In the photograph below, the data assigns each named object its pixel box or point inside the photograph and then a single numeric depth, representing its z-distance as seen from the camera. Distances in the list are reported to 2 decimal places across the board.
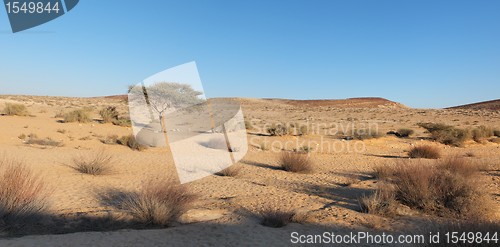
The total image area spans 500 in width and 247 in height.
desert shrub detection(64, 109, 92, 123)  24.39
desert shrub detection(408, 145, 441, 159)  16.09
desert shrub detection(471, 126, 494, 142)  24.00
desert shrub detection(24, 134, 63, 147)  15.70
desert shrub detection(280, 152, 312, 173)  12.53
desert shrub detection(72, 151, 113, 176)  10.66
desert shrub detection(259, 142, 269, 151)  18.32
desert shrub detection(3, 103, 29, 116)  25.50
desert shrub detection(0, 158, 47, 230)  5.76
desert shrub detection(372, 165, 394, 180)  11.09
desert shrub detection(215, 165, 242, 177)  11.77
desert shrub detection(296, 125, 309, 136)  24.88
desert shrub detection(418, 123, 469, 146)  21.98
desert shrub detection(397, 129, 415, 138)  25.17
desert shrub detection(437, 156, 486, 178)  9.88
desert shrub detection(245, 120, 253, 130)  28.55
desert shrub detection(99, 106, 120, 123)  25.96
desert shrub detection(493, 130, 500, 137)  26.71
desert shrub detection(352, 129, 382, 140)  22.20
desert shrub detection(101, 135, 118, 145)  17.56
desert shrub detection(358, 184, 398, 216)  7.40
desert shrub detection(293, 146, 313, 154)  17.33
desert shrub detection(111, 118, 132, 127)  25.30
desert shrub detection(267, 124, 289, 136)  23.86
